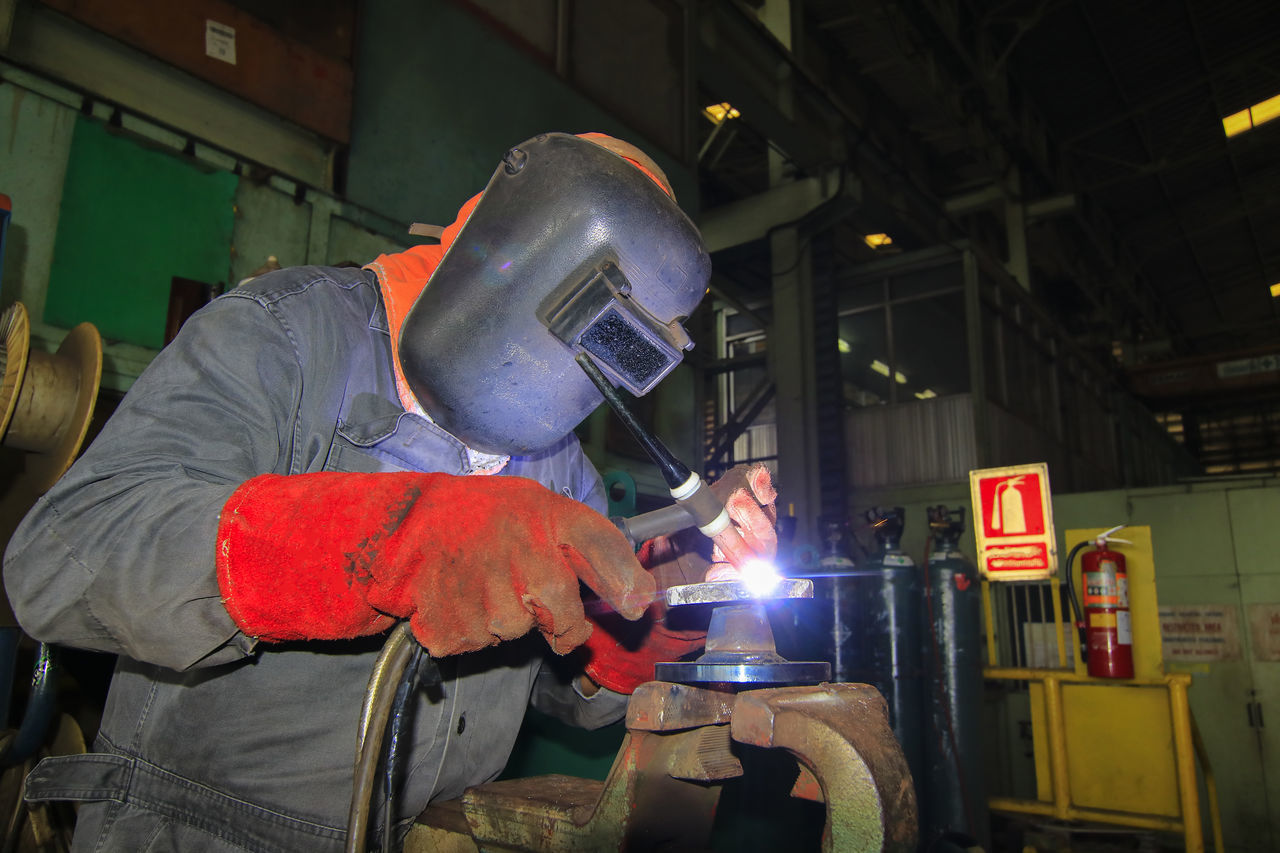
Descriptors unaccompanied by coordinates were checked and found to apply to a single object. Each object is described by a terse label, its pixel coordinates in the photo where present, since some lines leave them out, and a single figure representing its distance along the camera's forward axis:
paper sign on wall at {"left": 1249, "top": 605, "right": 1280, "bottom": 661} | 6.27
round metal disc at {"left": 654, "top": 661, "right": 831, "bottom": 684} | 1.00
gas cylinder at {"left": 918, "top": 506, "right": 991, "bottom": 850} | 4.14
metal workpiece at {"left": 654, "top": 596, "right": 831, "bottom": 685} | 1.01
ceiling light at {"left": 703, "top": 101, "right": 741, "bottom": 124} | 9.29
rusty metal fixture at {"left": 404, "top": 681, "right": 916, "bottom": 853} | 0.86
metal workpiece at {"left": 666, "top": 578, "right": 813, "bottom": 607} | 1.06
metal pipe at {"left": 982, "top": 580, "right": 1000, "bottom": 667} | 4.93
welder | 0.81
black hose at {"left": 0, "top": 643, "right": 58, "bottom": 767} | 1.75
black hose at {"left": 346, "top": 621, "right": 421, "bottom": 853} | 0.79
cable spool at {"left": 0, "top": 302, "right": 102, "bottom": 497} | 1.79
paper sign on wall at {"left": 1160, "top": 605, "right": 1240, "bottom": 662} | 6.49
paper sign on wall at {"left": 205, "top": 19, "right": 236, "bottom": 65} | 2.85
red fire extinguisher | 4.08
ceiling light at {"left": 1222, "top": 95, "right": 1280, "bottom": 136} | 10.86
